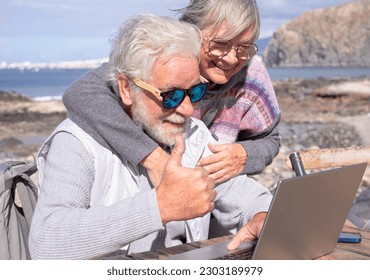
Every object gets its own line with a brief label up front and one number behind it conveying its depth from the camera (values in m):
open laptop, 1.67
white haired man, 1.94
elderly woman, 2.34
